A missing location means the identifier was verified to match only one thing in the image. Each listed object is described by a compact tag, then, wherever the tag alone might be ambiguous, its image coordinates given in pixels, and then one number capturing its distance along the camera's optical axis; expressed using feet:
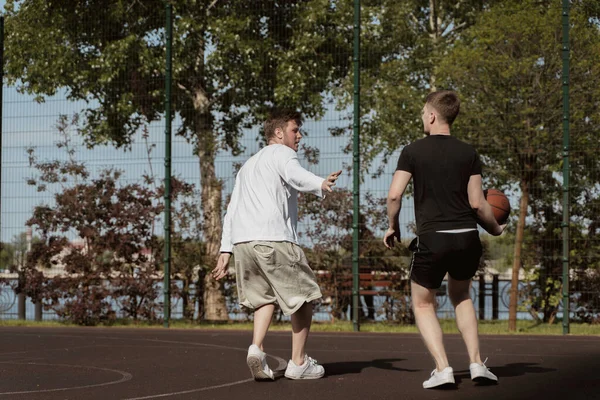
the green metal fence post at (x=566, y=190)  39.17
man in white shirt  21.84
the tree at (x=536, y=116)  40.78
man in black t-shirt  19.77
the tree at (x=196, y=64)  44.45
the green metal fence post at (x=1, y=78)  46.78
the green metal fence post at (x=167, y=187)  43.70
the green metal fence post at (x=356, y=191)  41.06
